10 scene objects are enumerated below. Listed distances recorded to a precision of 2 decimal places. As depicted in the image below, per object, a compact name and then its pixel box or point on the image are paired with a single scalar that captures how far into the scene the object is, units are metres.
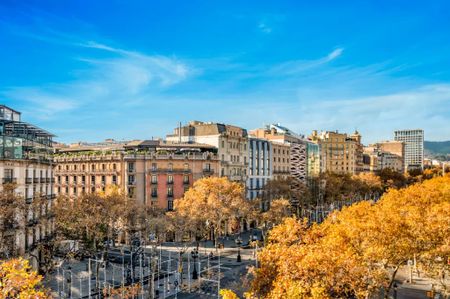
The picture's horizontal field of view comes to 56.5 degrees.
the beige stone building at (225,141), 96.19
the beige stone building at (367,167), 193.45
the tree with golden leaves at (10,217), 40.56
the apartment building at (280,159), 116.81
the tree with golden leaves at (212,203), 63.31
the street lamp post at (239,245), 64.75
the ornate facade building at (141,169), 82.69
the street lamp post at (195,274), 54.81
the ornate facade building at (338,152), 166.46
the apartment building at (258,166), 105.25
